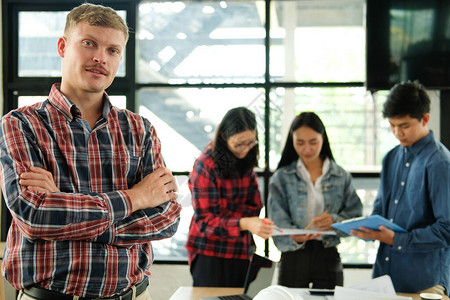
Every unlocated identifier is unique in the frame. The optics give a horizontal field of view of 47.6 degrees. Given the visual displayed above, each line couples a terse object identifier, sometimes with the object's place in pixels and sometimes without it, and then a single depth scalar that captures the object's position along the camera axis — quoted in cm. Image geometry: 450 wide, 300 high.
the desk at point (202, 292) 219
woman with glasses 277
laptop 211
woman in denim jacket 265
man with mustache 148
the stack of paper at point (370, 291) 195
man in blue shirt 247
